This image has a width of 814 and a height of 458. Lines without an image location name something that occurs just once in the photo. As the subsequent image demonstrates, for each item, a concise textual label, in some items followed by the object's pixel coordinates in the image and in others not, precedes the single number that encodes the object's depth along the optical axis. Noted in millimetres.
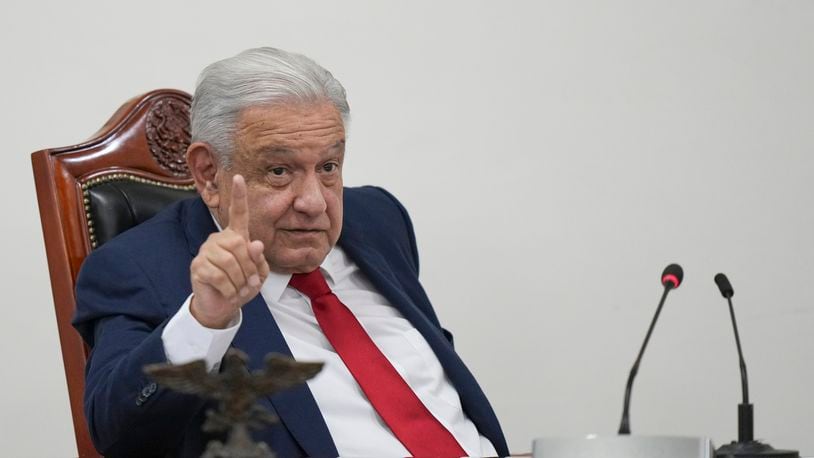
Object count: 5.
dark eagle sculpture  4344
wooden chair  5035
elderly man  4830
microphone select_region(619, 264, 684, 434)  4723
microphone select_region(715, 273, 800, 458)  4662
